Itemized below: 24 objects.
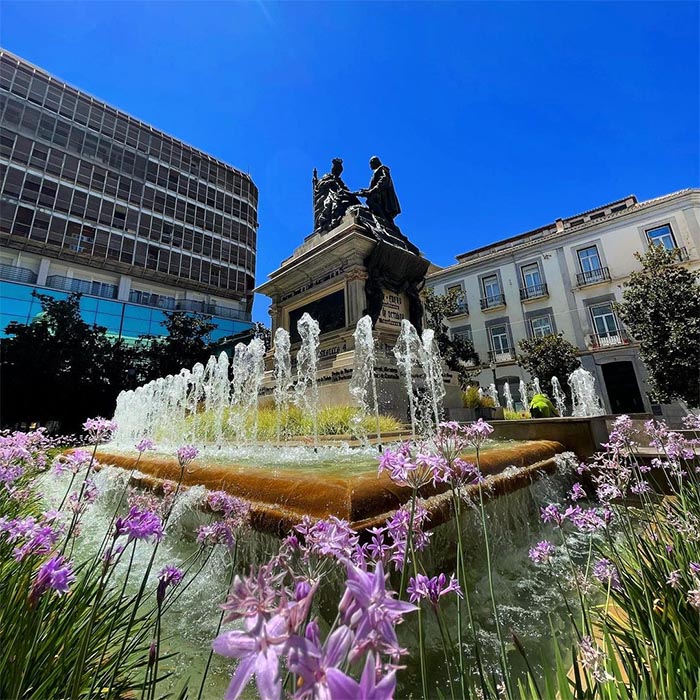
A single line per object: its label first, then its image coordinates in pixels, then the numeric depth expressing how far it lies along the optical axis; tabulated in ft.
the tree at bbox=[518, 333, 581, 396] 64.95
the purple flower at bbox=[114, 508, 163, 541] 3.61
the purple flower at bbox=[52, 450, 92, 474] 6.33
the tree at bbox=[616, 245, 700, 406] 43.88
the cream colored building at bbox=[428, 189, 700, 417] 64.44
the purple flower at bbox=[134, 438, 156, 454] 6.59
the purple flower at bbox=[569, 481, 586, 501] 7.12
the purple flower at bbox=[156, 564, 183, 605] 3.39
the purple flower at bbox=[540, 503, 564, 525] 5.60
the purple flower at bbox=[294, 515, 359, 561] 2.78
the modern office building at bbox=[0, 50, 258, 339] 98.17
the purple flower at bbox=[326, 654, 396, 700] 1.17
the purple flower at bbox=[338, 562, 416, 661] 1.58
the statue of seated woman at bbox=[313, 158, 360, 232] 35.51
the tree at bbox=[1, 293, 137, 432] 59.00
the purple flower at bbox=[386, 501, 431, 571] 3.79
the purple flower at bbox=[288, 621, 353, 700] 1.30
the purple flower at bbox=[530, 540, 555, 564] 5.41
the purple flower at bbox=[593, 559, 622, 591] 5.27
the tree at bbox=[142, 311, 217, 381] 75.77
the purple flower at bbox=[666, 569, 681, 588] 4.97
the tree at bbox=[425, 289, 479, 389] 68.59
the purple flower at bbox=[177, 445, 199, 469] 5.33
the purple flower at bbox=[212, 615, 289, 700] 1.23
